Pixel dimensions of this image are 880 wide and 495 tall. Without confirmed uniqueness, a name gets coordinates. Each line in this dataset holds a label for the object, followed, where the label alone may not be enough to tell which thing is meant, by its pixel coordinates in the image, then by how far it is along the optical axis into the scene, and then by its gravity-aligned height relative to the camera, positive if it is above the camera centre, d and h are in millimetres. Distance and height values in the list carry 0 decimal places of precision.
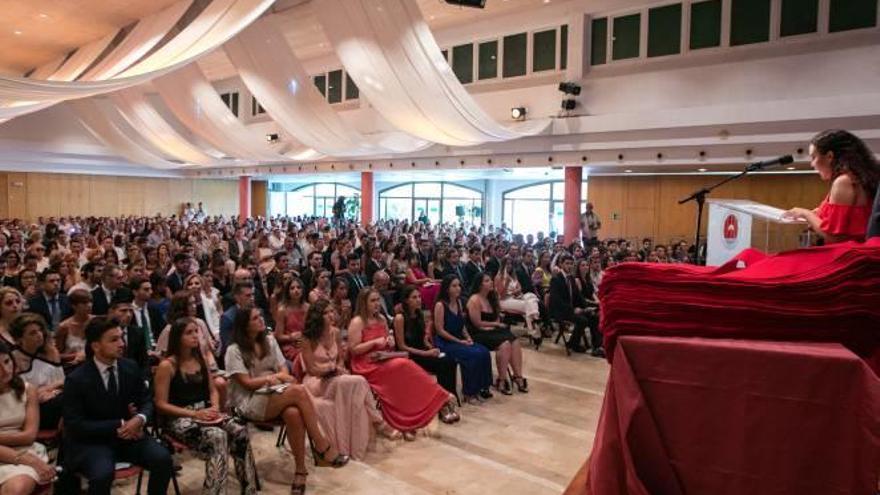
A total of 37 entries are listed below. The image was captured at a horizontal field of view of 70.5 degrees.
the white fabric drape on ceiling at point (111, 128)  16766 +2383
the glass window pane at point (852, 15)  9945 +3480
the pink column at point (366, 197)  18438 +667
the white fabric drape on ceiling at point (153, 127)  14883 +2217
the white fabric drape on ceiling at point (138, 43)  8756 +2739
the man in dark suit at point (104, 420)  3160 -1079
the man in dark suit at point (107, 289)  5477 -671
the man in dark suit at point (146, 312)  5102 -811
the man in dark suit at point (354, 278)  7488 -745
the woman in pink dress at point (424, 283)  8586 -884
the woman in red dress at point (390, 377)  4820 -1250
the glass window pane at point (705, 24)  11523 +3777
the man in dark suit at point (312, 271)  7445 -657
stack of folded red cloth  1028 -126
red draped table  931 -308
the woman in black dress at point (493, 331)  6074 -1100
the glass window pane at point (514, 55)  14281 +3863
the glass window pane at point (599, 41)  13039 +3861
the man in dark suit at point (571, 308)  7797 -1079
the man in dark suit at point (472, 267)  9289 -689
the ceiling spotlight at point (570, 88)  12688 +2773
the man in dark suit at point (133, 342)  4180 -863
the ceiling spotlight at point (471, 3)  8922 +3152
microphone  2485 +264
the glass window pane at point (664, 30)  12031 +3812
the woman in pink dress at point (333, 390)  4367 -1230
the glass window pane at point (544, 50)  13781 +3850
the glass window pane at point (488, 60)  14828 +3881
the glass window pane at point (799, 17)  10492 +3598
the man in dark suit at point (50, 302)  5270 -772
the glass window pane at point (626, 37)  12586 +3832
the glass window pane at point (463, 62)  15297 +3948
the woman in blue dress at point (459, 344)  5680 -1161
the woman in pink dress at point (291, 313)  5453 -844
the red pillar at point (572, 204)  13391 +425
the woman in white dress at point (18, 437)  2873 -1115
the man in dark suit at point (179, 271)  6637 -629
